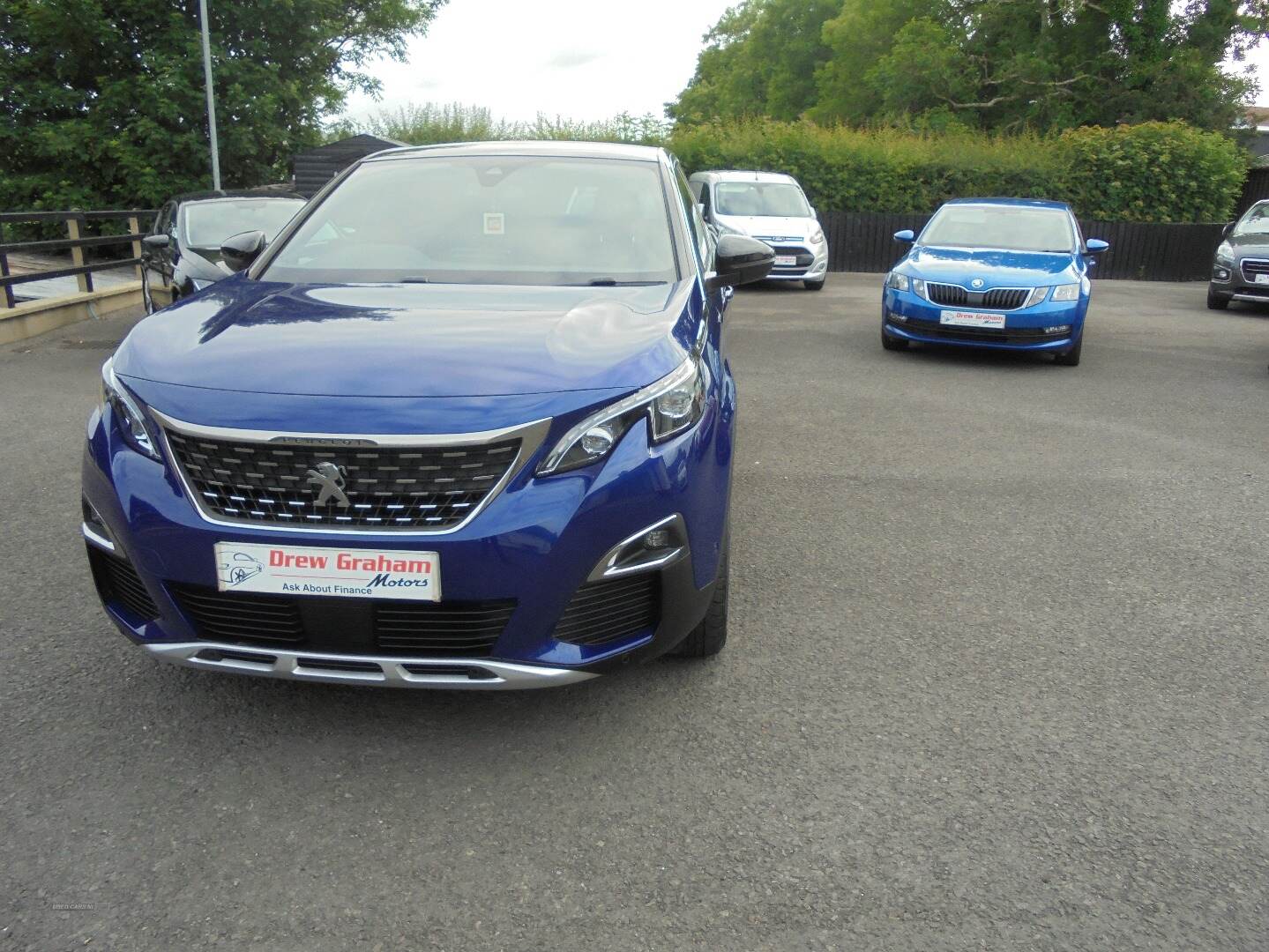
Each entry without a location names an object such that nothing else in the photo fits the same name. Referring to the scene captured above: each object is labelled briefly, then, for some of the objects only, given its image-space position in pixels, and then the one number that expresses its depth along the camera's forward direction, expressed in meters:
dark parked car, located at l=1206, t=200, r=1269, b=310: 14.89
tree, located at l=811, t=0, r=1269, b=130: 32.91
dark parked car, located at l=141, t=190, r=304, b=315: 10.31
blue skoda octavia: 9.55
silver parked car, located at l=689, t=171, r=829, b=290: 16.86
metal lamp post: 18.17
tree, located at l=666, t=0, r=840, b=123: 60.50
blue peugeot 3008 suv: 2.60
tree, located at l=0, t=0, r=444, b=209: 21.11
